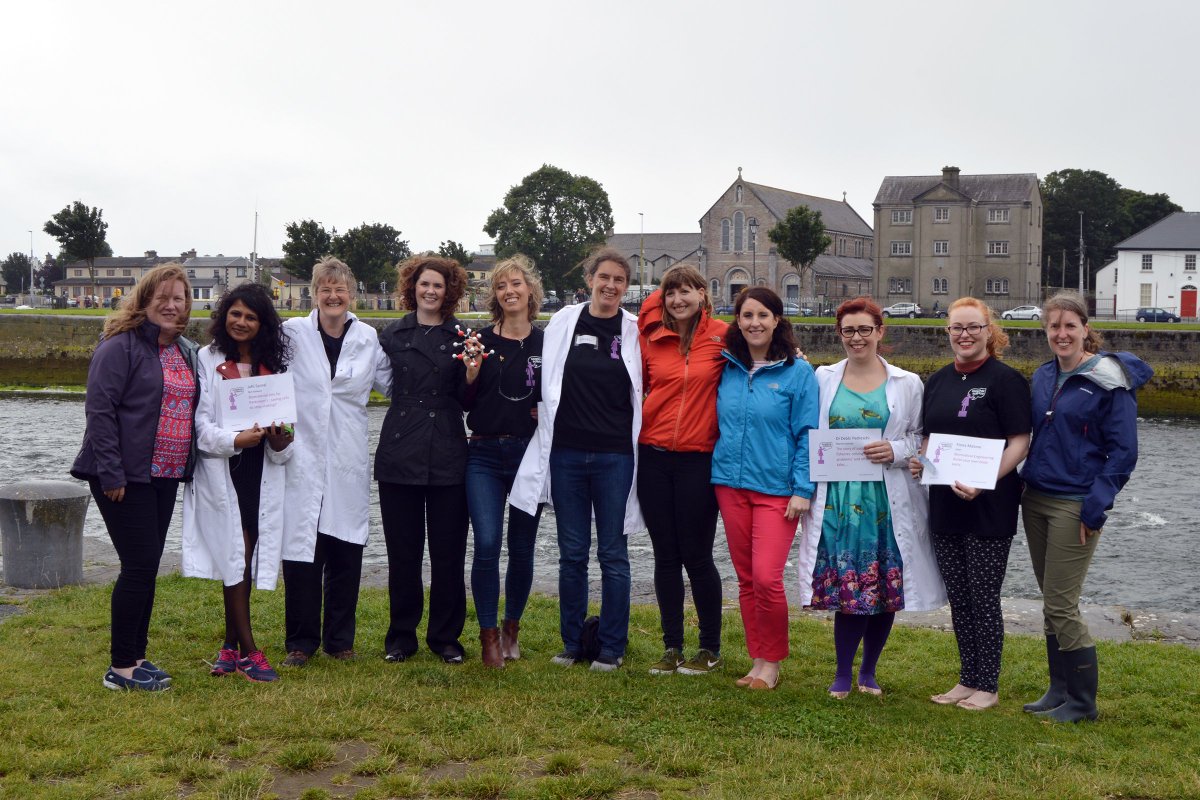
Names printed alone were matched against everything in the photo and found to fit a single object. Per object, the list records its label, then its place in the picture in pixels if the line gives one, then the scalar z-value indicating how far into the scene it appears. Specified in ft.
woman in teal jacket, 20.30
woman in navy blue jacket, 18.53
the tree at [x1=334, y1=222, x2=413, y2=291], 252.83
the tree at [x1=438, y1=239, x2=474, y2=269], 263.90
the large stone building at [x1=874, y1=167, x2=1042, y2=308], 270.26
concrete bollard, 29.35
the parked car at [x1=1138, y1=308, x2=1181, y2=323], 204.96
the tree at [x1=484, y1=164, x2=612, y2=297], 318.65
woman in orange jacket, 20.90
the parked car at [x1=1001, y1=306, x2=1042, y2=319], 214.69
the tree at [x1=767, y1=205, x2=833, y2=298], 223.30
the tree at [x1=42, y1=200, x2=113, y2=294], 231.91
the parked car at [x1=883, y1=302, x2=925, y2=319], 230.48
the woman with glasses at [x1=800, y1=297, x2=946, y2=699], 19.92
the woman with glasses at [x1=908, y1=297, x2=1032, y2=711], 19.19
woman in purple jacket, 18.88
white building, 239.91
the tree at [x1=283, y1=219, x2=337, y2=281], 250.57
